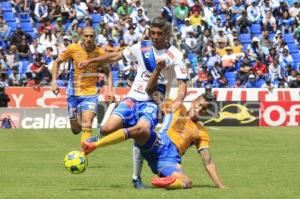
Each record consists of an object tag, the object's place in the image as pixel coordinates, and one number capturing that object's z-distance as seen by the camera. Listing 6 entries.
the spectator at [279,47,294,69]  35.76
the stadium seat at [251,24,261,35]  38.09
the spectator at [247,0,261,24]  38.28
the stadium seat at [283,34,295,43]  38.03
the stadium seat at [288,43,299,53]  37.53
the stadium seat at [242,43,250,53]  36.93
